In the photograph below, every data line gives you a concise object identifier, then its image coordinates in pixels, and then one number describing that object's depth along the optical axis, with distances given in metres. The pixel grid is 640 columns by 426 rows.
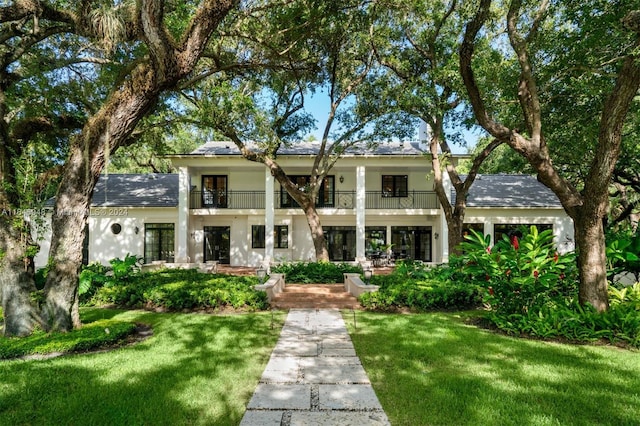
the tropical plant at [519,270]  6.29
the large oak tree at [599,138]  5.82
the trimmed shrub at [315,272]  12.73
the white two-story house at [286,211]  17.61
